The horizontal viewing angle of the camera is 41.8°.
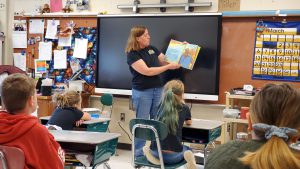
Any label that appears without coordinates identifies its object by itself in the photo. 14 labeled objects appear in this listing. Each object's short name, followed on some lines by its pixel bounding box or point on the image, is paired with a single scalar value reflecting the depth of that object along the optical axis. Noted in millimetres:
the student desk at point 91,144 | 2576
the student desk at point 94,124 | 3618
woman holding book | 4172
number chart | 4719
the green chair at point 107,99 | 5473
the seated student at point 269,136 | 1187
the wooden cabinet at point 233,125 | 4852
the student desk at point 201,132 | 3448
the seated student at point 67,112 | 3426
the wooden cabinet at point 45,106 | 5645
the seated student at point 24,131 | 2062
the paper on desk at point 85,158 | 2711
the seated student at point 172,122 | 3238
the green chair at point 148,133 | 3090
